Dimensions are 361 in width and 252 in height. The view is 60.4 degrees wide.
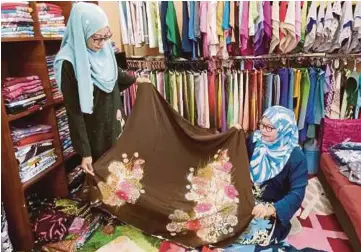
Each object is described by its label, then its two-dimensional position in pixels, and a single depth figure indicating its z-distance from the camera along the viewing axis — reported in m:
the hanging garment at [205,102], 2.71
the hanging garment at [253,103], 2.67
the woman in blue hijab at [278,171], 1.76
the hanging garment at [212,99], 2.71
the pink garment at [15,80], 1.88
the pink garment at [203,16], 2.56
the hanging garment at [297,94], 2.64
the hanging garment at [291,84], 2.63
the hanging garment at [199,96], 2.72
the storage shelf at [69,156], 2.41
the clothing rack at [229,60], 2.73
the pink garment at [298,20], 2.50
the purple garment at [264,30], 2.52
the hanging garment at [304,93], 2.63
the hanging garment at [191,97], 2.74
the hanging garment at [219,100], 2.71
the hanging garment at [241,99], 2.68
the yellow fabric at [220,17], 2.57
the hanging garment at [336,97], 2.65
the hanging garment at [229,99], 2.70
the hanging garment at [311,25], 2.49
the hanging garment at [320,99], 2.63
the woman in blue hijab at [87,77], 1.79
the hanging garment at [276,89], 2.64
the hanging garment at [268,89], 2.66
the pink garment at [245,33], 2.53
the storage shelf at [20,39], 1.78
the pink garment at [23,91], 1.82
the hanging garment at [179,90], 2.74
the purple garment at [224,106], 2.71
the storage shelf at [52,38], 2.13
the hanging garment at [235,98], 2.68
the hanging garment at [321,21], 2.49
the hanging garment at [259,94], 2.66
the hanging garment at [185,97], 2.75
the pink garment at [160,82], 2.79
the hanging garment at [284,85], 2.63
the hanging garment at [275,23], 2.51
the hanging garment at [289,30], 2.49
